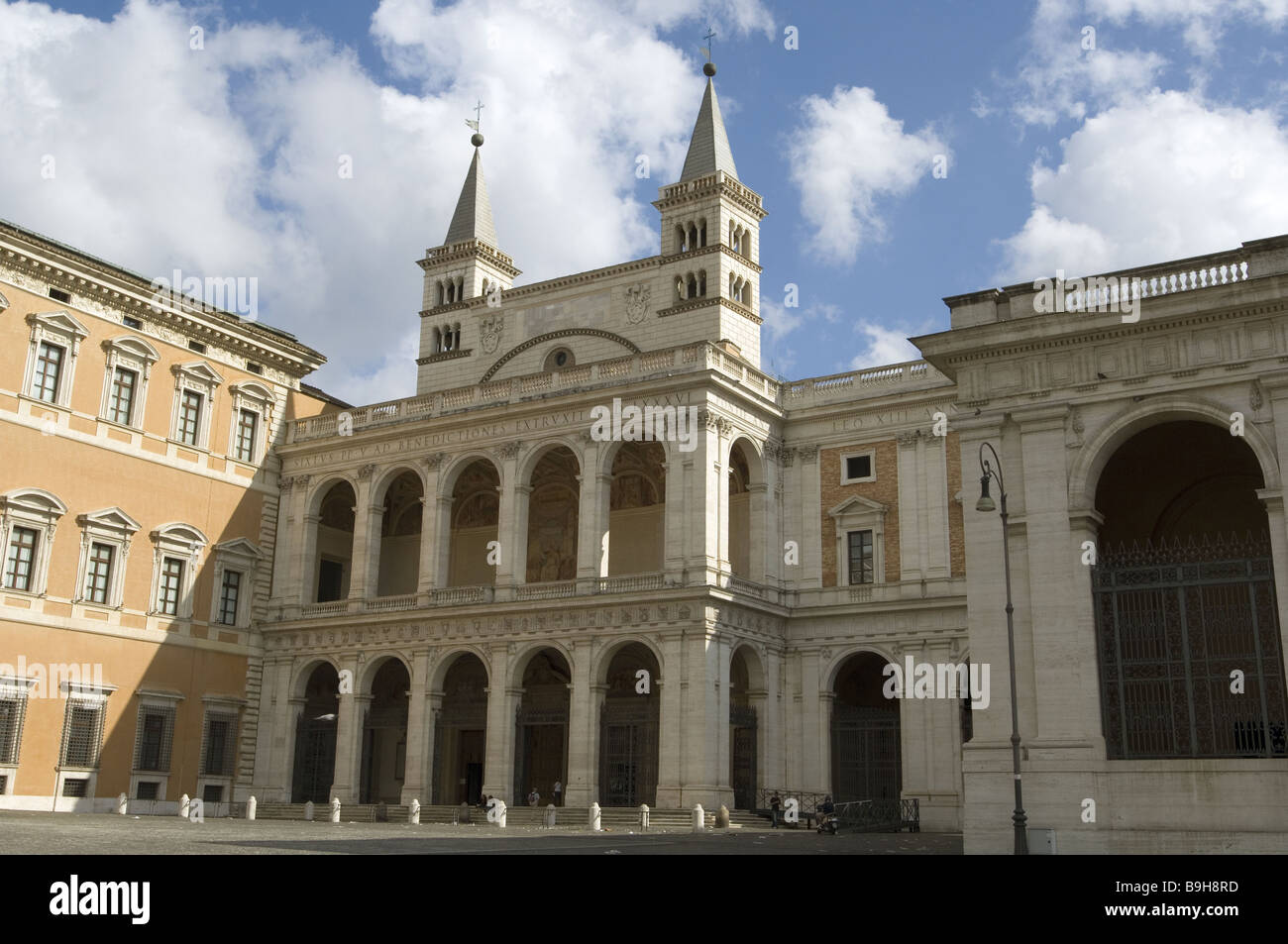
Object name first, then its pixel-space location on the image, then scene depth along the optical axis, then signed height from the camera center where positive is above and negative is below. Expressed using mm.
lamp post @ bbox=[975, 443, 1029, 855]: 18734 +1299
